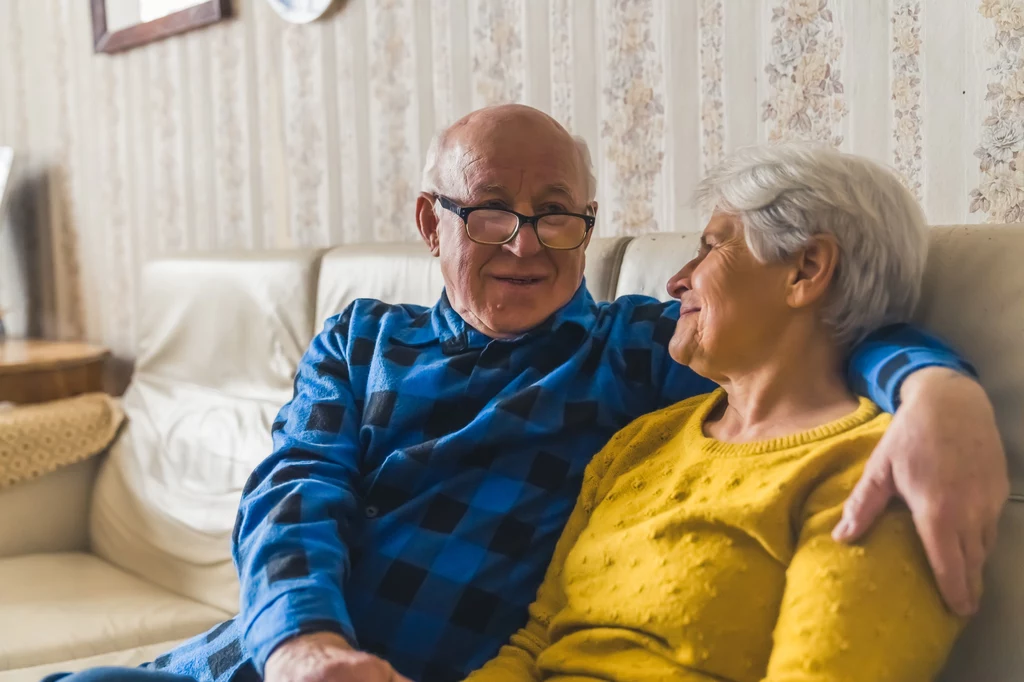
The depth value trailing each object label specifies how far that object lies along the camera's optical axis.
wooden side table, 2.57
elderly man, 1.19
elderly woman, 0.84
